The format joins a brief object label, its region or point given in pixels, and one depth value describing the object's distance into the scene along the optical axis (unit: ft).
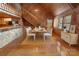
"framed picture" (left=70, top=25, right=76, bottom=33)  3.98
